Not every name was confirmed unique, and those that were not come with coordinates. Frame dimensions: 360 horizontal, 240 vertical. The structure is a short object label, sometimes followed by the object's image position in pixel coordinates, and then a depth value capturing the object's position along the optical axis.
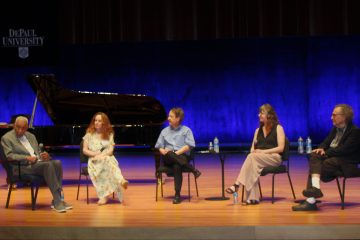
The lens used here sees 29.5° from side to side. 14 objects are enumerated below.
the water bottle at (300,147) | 7.48
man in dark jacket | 6.74
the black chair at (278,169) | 7.15
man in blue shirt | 7.57
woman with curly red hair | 7.55
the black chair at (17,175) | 7.12
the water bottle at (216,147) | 7.51
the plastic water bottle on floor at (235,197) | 7.32
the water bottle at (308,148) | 7.26
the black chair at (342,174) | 6.74
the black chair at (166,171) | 7.59
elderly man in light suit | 7.07
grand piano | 9.20
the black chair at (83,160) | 7.71
